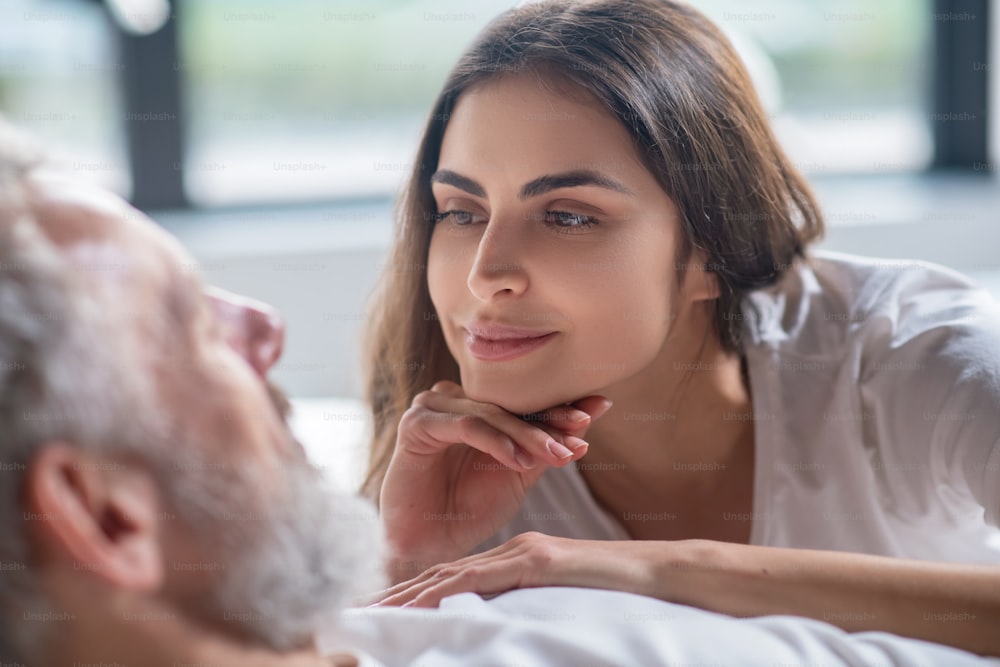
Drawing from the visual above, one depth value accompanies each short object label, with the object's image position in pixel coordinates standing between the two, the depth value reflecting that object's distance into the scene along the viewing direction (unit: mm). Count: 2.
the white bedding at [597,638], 800
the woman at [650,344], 1146
